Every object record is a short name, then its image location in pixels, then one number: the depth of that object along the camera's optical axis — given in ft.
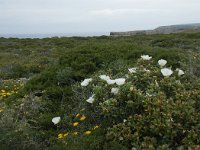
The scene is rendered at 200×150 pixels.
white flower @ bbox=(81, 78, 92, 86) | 7.70
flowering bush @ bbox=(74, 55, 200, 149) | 5.94
